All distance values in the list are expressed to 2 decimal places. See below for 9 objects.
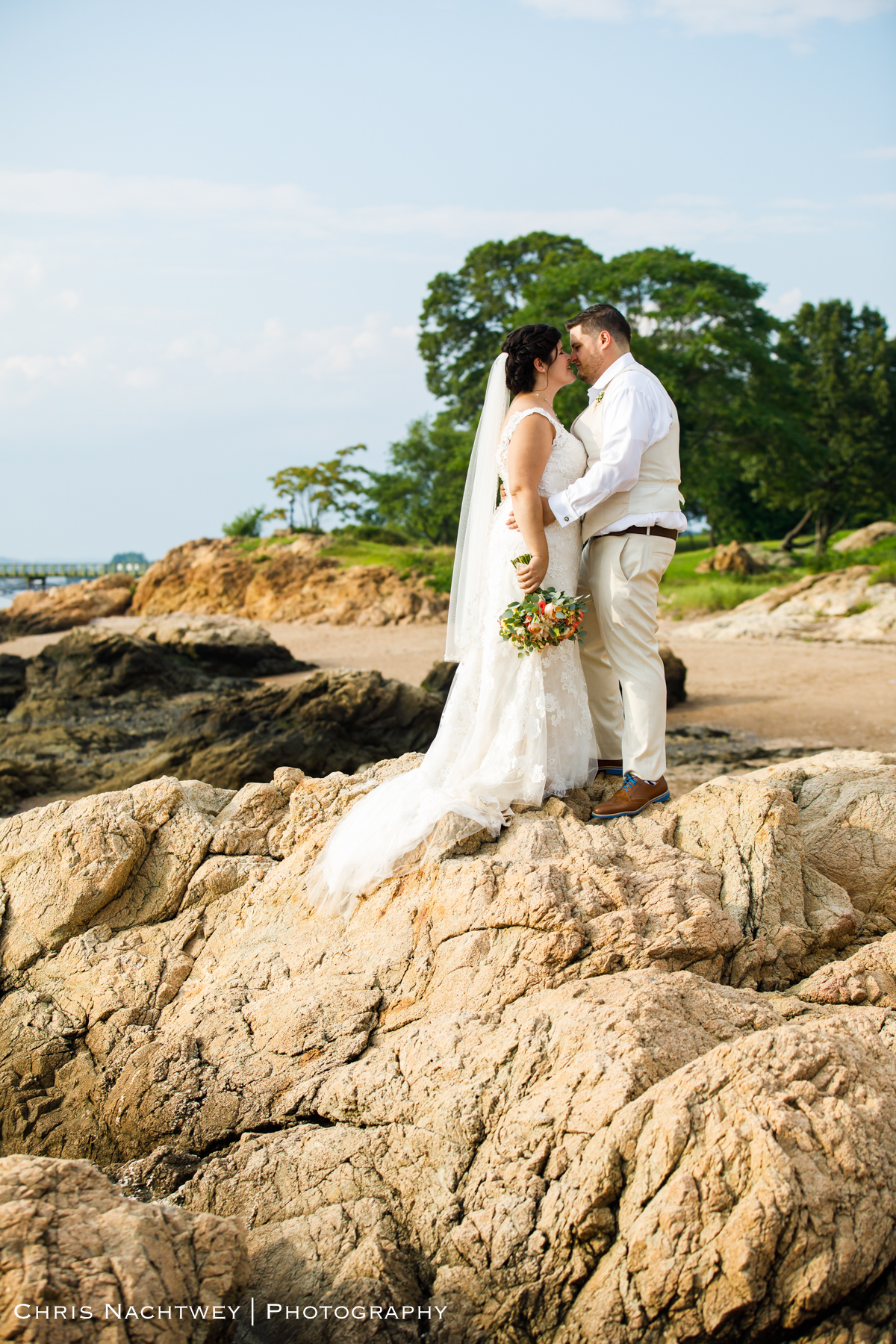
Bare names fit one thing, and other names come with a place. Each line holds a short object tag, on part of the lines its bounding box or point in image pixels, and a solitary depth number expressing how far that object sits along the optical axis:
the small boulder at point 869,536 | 35.00
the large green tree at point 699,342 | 28.61
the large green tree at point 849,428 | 45.34
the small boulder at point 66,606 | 32.41
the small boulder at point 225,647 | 23.44
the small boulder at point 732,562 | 31.95
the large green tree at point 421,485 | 43.88
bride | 4.82
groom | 4.82
